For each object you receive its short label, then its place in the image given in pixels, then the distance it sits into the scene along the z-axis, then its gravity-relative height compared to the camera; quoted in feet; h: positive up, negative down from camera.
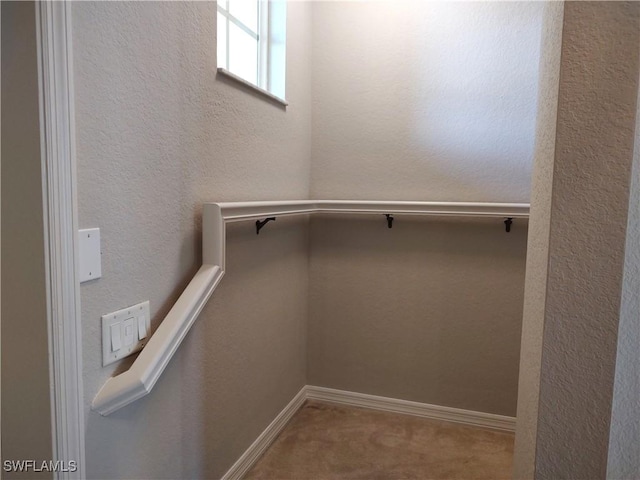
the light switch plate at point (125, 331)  3.16 -1.16
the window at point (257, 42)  5.55 +2.12
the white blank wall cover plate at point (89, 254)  2.87 -0.49
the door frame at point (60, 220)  2.49 -0.23
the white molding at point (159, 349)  3.09 -1.32
